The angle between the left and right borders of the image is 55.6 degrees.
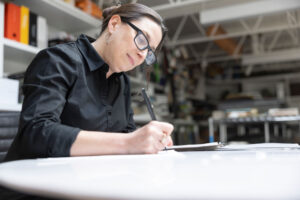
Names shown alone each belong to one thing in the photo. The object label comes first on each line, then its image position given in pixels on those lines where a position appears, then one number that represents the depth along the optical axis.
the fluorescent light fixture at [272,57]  5.84
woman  0.74
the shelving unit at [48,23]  2.34
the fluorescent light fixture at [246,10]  3.46
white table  0.29
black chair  1.10
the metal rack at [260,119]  3.46
